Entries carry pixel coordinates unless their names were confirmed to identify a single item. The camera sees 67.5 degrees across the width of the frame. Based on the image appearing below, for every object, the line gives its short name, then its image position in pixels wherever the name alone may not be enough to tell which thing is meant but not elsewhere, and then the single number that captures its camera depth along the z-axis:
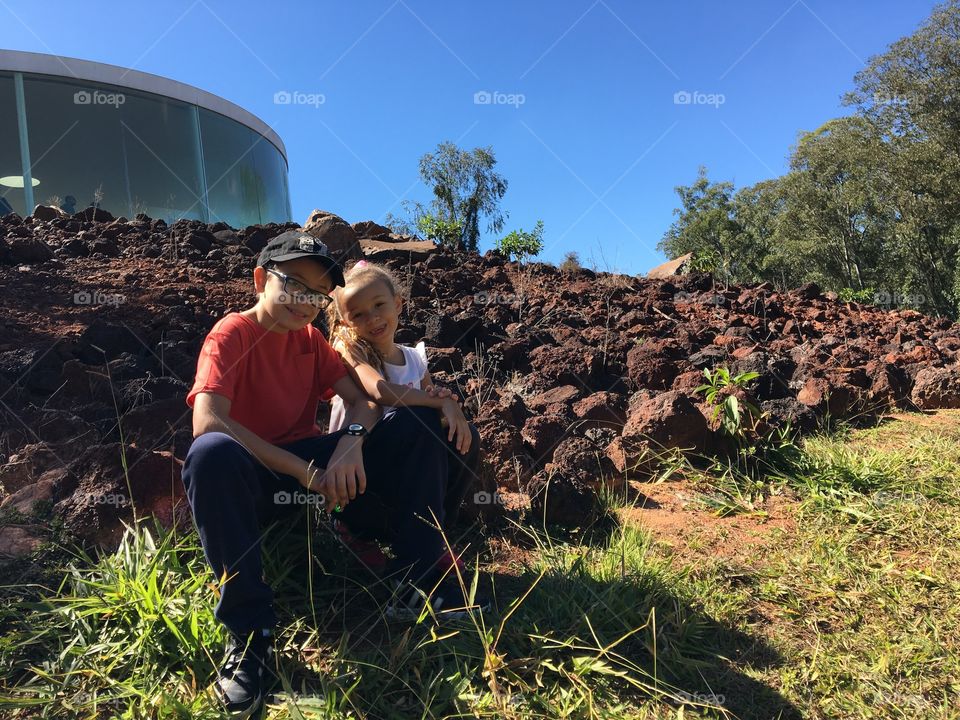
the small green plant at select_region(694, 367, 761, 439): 3.46
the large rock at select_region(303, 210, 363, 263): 7.52
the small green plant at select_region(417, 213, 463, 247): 15.38
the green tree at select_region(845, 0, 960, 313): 18.23
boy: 1.87
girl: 2.37
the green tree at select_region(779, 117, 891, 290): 24.97
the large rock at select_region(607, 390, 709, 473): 3.46
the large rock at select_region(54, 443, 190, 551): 2.44
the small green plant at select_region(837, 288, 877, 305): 14.55
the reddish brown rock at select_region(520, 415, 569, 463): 3.38
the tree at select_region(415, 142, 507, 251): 26.23
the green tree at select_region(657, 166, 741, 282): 34.97
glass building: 13.19
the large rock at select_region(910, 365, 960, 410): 4.89
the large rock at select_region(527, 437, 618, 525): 2.85
